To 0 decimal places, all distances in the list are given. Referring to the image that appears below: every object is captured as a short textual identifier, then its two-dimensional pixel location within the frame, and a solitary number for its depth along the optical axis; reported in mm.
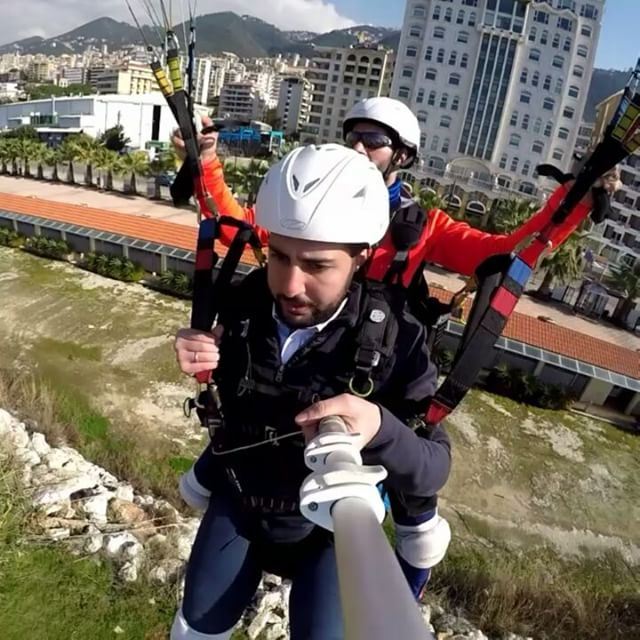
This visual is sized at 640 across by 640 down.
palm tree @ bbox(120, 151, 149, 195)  34438
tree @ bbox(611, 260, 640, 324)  24219
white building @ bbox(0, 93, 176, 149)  66562
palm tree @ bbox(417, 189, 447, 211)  28067
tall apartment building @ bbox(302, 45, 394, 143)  68250
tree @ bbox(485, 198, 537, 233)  25939
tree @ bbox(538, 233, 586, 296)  23469
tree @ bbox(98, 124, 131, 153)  56344
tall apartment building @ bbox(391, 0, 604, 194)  51094
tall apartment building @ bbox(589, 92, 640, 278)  51688
